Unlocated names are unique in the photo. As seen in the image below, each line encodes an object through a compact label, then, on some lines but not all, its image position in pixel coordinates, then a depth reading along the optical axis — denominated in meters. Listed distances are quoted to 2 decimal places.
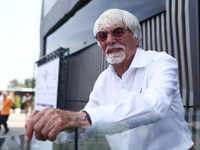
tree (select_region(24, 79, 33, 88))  55.65
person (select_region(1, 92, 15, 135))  6.32
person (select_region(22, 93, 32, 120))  8.80
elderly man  0.58
